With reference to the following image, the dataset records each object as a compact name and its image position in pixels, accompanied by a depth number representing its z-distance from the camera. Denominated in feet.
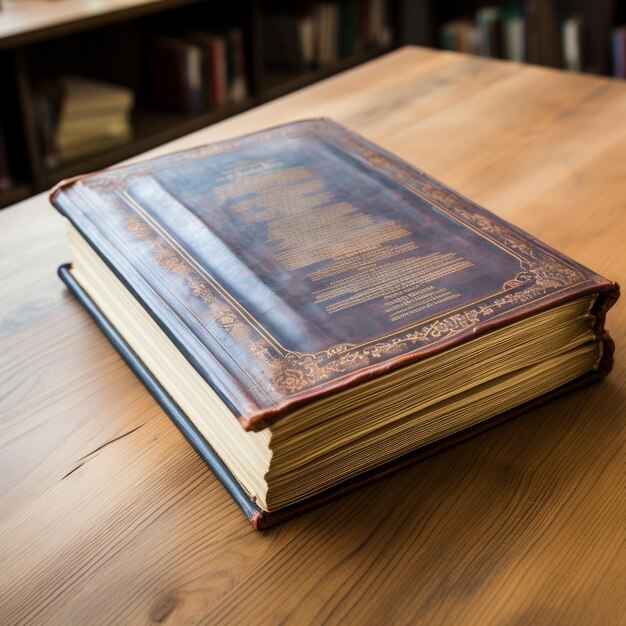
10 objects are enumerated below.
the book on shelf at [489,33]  9.23
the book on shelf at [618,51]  8.70
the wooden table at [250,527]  1.74
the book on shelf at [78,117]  7.38
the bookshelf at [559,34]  8.98
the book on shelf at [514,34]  9.16
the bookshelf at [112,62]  6.59
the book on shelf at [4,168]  6.91
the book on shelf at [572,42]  8.97
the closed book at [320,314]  1.87
